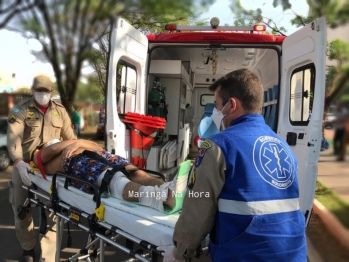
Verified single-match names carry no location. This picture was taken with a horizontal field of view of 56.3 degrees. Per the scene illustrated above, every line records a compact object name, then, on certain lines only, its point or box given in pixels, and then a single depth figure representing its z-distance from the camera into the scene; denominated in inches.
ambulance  101.2
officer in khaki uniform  110.3
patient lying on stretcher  81.6
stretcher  70.0
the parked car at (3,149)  280.2
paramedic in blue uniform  51.8
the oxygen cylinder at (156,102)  171.9
